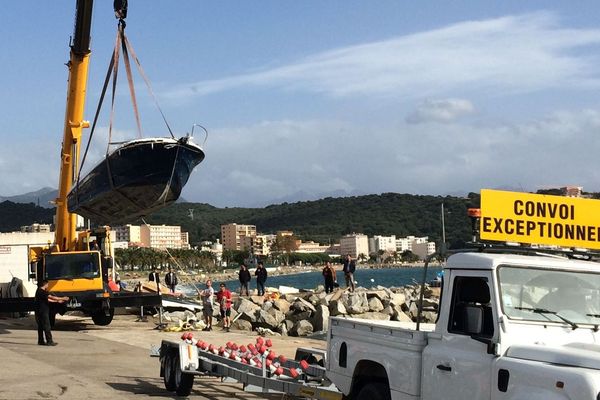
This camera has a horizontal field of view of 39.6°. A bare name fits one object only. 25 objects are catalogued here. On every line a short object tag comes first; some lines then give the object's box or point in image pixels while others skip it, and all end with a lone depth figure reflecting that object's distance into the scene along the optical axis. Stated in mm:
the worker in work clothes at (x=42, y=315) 19406
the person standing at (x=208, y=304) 24406
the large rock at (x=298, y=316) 27058
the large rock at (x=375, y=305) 28469
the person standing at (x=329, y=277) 33000
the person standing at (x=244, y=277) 33406
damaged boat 23281
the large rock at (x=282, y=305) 28250
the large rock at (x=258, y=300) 30172
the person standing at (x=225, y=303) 24875
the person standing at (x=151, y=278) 37956
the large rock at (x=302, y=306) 27681
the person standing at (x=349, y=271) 32625
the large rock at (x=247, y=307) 26922
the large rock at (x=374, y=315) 26230
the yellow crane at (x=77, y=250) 23562
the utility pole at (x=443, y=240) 7468
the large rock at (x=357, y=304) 27272
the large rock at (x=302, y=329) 25442
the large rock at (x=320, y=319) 25734
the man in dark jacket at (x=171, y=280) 35844
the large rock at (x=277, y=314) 26594
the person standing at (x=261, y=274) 32406
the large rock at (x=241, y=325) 25719
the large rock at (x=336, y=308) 26578
